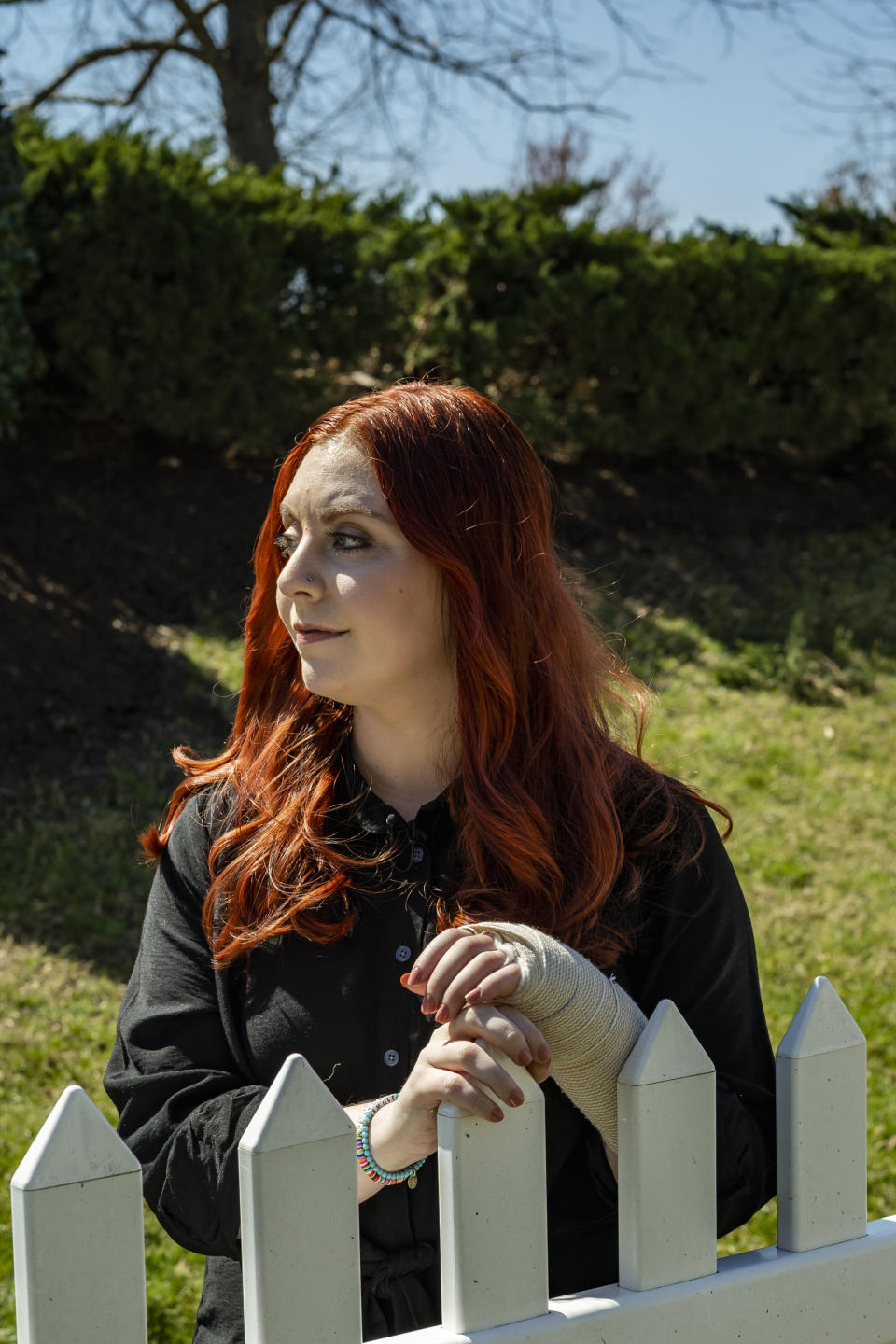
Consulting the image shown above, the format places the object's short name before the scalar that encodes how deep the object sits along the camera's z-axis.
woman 1.59
